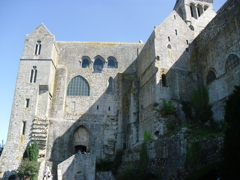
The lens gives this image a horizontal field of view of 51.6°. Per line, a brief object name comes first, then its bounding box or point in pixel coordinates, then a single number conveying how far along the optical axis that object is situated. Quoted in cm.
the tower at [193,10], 3306
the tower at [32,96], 2172
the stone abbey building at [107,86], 2030
